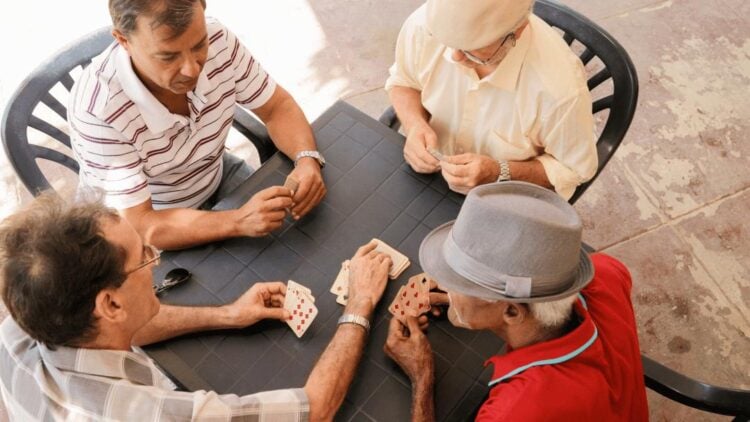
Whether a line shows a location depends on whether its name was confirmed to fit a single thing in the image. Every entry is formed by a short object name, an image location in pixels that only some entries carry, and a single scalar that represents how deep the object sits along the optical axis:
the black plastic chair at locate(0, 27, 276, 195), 2.29
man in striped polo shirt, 1.95
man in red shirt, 1.55
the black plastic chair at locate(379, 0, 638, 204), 2.40
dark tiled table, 1.86
